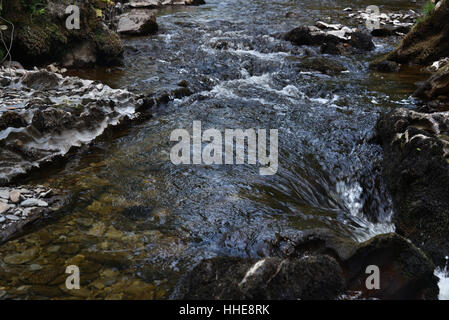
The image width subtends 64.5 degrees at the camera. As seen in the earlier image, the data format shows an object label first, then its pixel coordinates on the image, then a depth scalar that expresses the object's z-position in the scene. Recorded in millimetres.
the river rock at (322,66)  9484
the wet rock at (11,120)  4742
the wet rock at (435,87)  7043
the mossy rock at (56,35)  7211
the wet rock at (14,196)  3701
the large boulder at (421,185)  3609
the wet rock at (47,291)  2789
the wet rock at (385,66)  9539
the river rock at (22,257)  3078
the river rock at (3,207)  3529
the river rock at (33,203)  3711
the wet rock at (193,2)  20391
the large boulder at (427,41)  9383
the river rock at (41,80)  6188
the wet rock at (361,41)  11538
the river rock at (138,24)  12570
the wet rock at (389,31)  13266
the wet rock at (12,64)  6836
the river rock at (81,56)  8297
